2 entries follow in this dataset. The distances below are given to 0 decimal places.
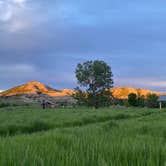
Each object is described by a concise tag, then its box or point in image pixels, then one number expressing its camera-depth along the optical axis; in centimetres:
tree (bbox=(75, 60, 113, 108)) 5092
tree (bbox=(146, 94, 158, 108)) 4833
